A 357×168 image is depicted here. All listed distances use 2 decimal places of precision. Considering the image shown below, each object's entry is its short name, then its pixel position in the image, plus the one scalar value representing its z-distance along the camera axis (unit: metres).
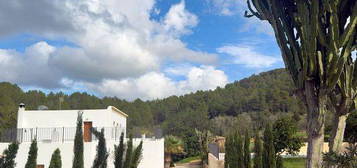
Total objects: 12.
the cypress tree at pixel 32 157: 12.08
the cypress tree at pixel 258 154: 15.65
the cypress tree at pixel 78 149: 13.05
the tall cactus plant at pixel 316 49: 10.50
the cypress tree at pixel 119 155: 15.16
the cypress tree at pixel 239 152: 17.34
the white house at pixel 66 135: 14.18
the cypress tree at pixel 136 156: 15.91
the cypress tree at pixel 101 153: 14.48
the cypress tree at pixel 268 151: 15.30
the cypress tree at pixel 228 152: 19.00
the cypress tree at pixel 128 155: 14.94
